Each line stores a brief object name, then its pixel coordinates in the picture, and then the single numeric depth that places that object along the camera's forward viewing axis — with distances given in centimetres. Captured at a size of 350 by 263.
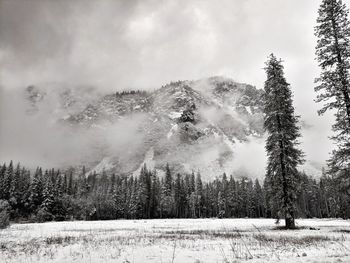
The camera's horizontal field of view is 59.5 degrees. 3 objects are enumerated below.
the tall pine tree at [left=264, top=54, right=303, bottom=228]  2709
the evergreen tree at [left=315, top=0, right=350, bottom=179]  1962
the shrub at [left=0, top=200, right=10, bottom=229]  3487
